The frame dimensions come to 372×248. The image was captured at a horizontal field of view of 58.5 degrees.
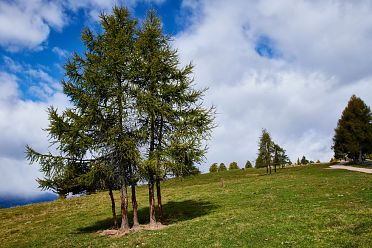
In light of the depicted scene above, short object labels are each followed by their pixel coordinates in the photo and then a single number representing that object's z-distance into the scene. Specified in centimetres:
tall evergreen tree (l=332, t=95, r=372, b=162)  7069
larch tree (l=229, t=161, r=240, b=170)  11492
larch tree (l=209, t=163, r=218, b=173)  10944
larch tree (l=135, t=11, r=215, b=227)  2372
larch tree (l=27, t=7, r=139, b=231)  2364
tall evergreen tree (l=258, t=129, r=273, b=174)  7381
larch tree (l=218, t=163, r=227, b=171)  11038
